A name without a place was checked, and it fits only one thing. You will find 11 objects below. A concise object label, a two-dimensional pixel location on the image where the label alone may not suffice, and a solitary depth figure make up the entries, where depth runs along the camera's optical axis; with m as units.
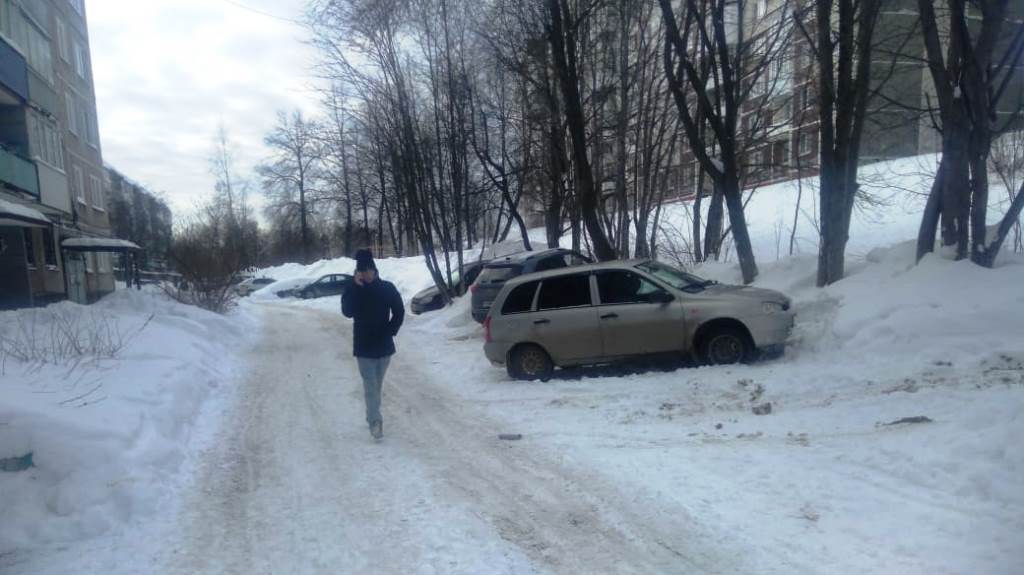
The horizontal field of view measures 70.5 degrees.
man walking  7.38
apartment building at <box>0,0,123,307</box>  19.05
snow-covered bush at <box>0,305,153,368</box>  8.73
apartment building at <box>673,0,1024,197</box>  14.88
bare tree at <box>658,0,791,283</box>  13.20
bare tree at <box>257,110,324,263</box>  57.66
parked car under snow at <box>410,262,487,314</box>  22.77
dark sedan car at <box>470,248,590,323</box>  16.08
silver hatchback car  9.59
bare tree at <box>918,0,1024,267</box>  10.08
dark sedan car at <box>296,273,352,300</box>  38.38
